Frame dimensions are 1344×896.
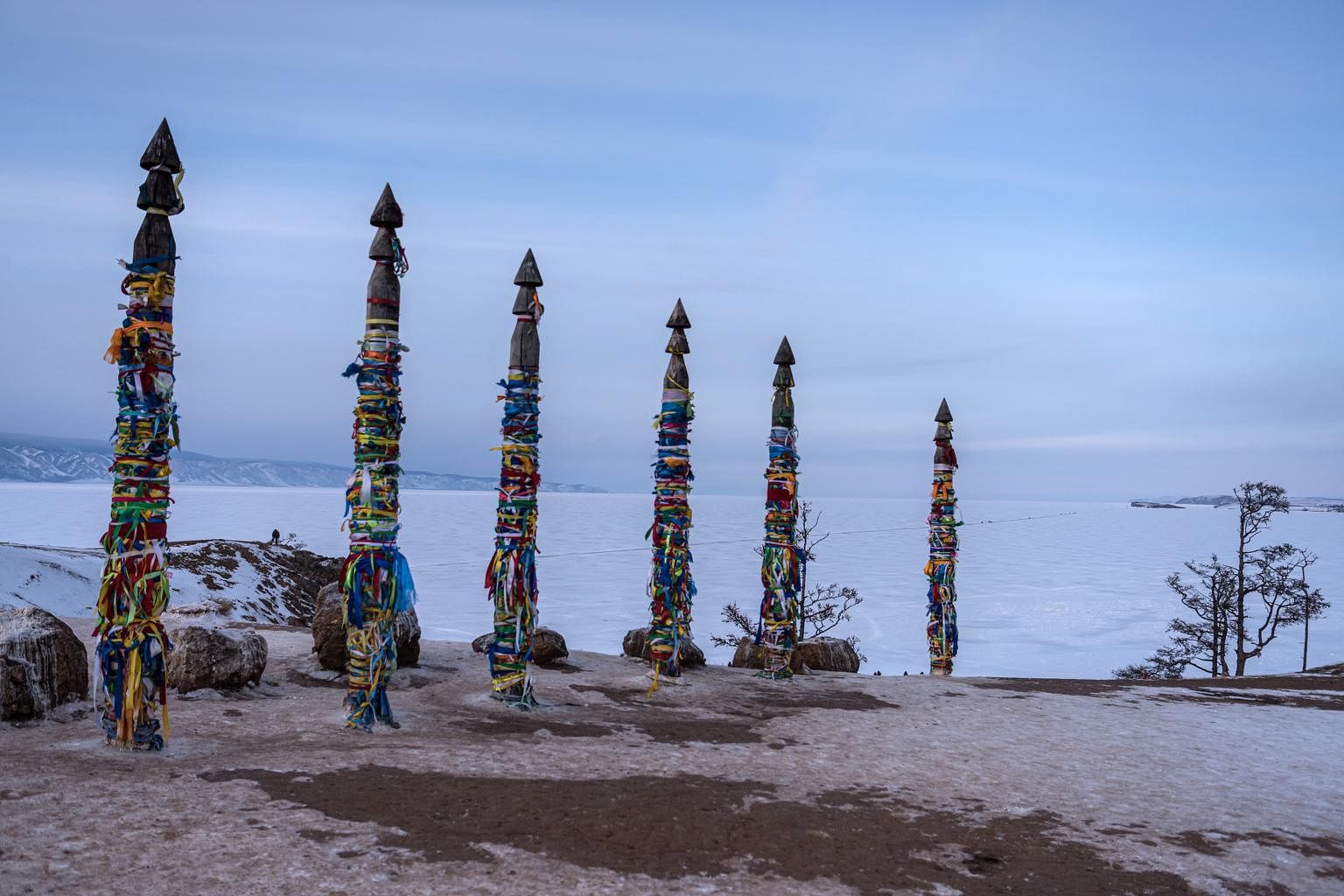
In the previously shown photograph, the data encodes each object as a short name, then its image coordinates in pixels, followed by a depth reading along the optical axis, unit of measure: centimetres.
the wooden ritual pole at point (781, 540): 1564
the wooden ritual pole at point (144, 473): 865
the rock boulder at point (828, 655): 1777
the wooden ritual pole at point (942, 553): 1923
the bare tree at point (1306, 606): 3133
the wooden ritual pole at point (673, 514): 1452
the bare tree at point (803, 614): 2880
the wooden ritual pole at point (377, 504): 1010
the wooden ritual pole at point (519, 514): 1193
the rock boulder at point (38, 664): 926
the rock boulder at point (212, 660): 1119
